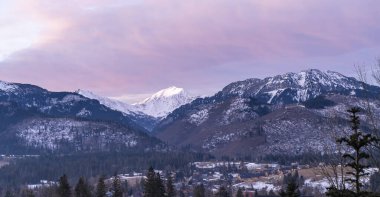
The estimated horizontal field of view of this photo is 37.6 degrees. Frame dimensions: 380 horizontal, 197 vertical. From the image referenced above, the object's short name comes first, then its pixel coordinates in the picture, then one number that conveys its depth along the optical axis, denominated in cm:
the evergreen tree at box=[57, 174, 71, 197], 13950
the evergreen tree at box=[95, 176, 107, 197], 14175
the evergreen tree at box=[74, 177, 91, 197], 14762
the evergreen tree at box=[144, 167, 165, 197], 14175
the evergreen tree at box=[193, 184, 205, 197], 17288
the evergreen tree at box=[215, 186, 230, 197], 16792
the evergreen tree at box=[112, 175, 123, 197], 14238
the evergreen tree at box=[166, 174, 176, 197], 16486
